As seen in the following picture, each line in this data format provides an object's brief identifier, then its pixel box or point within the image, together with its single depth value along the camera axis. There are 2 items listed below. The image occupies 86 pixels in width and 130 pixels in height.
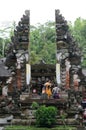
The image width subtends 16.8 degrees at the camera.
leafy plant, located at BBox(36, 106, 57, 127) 14.06
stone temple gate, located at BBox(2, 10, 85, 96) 18.63
